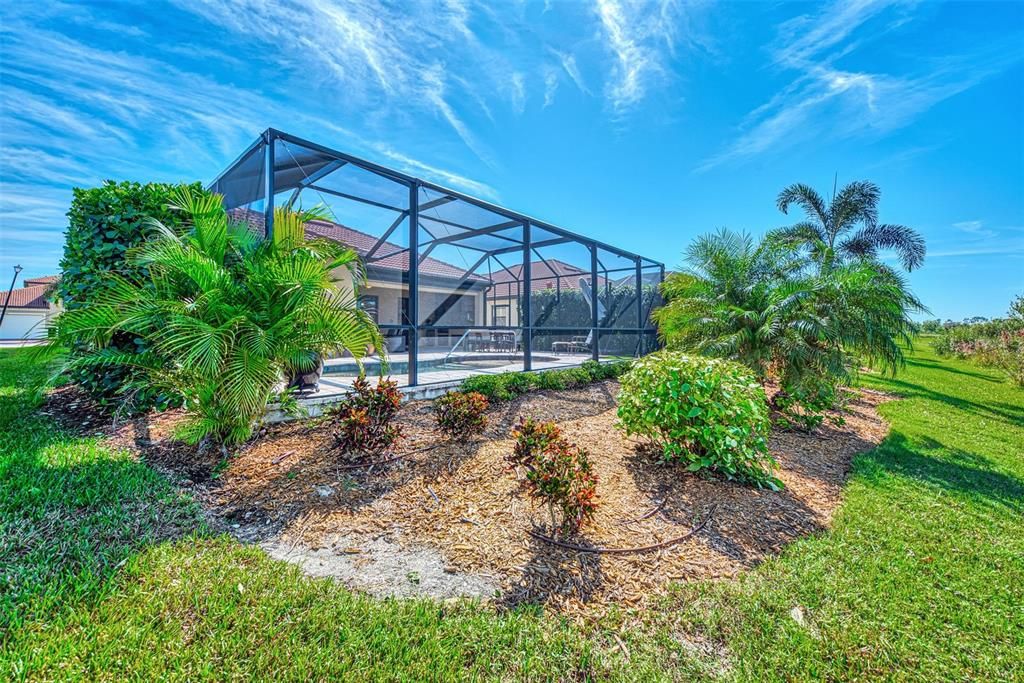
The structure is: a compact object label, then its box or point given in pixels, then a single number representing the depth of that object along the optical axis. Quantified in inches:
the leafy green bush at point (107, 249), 171.9
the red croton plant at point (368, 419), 143.6
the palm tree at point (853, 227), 625.3
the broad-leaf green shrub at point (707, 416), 143.5
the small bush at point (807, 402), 228.4
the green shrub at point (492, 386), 245.1
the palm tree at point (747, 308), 230.7
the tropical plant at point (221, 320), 124.8
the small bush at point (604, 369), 347.6
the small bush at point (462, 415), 169.6
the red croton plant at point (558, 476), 112.0
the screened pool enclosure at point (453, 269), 229.6
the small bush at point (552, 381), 292.2
